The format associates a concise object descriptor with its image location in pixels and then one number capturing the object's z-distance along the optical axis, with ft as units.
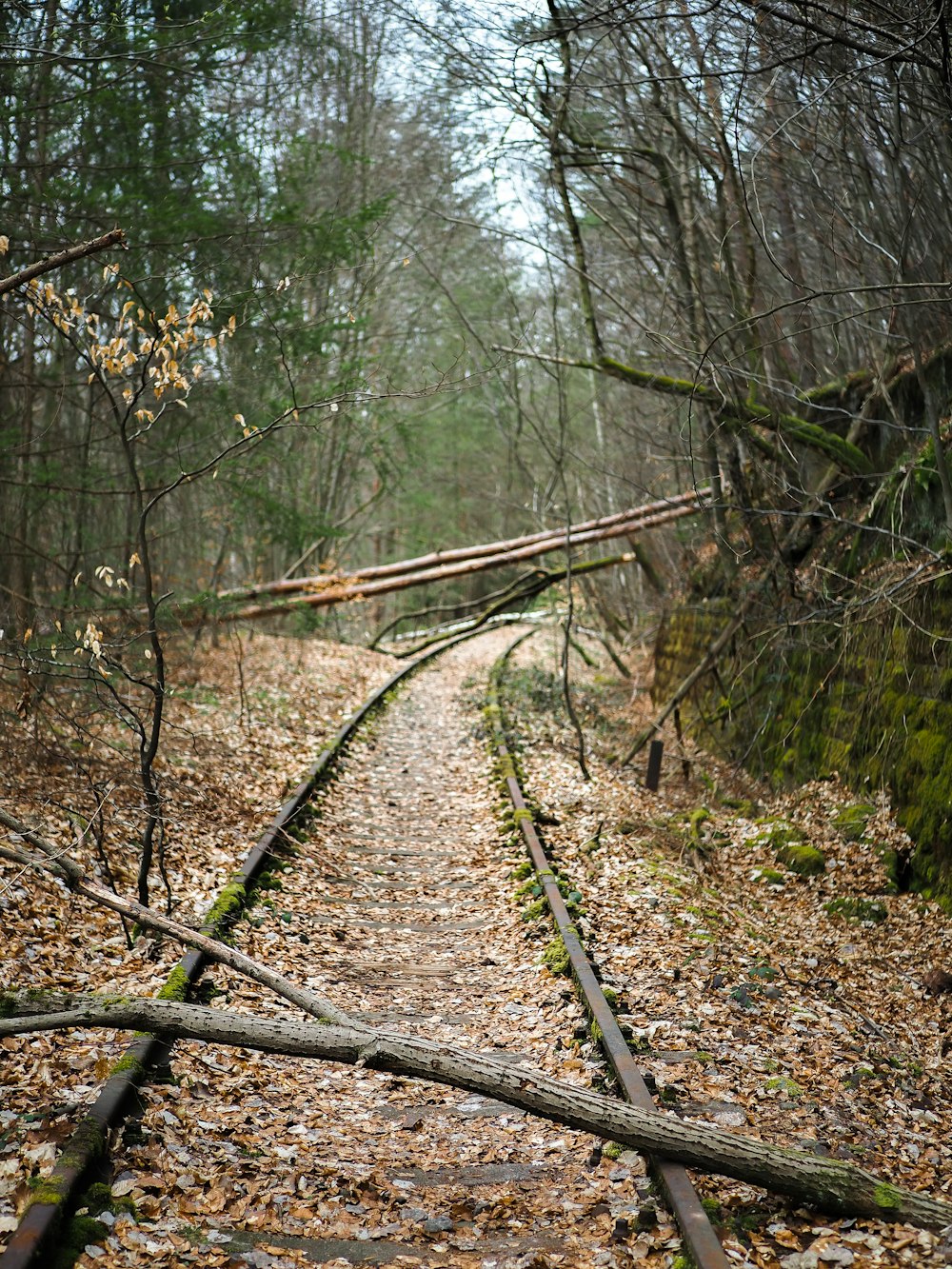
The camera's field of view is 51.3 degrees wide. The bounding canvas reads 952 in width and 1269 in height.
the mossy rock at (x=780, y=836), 27.43
